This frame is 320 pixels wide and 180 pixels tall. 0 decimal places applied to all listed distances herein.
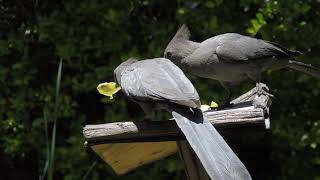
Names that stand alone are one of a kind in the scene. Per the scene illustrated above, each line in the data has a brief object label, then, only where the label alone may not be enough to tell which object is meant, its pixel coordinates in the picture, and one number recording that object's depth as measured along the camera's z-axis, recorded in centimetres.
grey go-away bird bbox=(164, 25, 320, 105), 607
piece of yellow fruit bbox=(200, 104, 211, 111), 619
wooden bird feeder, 517
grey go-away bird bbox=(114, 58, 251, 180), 471
